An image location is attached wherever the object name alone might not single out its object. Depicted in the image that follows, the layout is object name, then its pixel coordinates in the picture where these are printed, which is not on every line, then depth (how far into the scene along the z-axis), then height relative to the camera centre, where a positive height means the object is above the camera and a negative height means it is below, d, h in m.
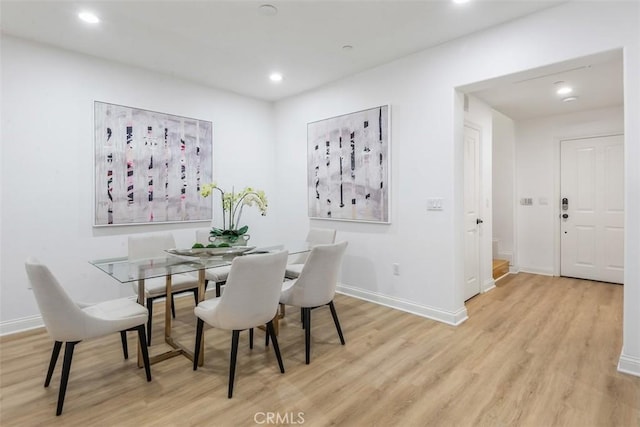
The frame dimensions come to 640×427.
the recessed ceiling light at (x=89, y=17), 2.64 +1.57
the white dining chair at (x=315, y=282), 2.47 -0.55
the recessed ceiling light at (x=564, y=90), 3.85 +1.39
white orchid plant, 2.90 +0.09
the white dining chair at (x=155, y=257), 2.81 -0.39
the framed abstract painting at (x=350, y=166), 3.71 +0.53
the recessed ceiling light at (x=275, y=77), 3.94 +1.61
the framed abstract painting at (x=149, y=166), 3.45 +0.52
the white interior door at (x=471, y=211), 3.96 -0.02
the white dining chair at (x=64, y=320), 1.83 -0.64
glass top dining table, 2.26 -0.40
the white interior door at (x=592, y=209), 4.59 -0.02
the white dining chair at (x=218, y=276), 3.27 -0.63
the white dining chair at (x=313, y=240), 3.55 -0.33
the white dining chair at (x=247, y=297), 2.01 -0.54
